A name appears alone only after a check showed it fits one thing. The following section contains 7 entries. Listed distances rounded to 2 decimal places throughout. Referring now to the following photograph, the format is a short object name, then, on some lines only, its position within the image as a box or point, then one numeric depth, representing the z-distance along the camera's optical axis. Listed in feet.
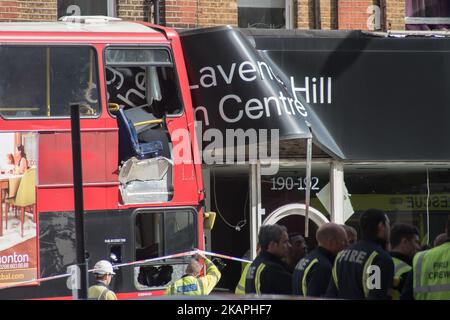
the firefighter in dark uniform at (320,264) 55.52
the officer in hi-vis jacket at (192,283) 66.74
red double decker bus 71.51
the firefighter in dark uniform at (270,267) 57.57
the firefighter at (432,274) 50.11
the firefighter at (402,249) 53.21
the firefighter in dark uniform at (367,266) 51.80
